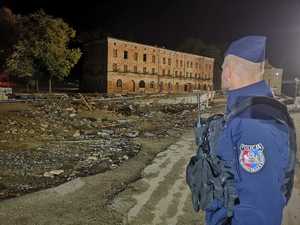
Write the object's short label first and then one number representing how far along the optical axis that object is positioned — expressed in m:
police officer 1.34
